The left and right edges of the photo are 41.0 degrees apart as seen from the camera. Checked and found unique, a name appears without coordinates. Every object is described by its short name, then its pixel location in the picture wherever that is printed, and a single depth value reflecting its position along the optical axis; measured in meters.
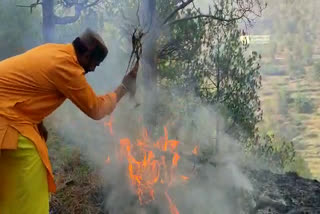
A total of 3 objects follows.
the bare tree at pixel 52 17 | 8.45
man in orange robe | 2.58
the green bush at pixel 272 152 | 8.63
